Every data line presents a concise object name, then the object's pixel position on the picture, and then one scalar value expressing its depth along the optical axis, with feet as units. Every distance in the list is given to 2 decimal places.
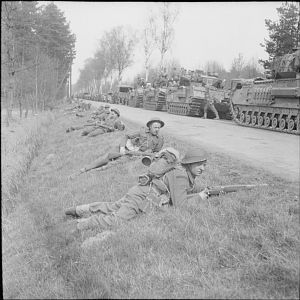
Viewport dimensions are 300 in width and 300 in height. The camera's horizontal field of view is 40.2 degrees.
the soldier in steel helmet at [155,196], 14.15
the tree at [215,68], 86.73
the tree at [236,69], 58.90
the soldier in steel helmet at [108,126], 41.16
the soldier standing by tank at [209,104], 70.74
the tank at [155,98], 97.30
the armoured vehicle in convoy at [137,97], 115.44
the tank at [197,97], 73.61
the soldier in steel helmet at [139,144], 24.17
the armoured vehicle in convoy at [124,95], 132.36
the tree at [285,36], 42.80
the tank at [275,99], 48.42
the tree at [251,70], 68.40
